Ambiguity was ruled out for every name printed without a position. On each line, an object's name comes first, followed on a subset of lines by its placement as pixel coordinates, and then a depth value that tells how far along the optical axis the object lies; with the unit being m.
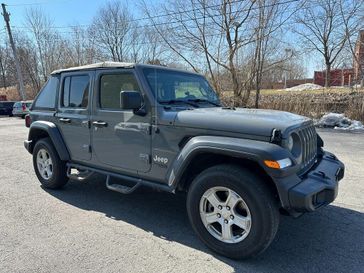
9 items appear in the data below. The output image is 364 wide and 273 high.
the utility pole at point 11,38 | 26.91
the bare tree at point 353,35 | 19.65
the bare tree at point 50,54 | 36.38
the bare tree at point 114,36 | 32.66
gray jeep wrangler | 3.13
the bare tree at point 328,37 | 21.34
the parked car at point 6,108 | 27.67
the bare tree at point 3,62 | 51.95
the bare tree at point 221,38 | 17.09
